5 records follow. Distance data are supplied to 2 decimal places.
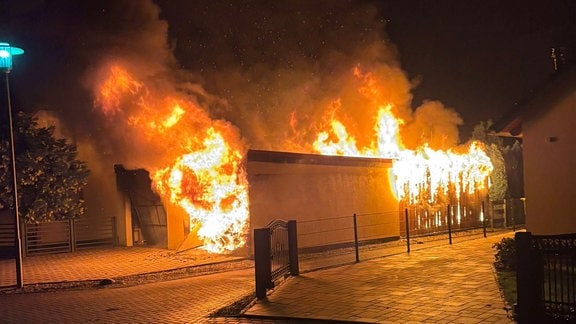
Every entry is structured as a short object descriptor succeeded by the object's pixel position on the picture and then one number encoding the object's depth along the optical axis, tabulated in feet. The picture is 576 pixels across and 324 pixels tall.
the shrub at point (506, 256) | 35.09
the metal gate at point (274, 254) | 32.18
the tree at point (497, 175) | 81.82
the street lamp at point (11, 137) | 40.55
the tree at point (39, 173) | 60.49
